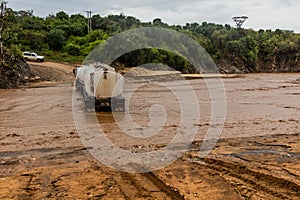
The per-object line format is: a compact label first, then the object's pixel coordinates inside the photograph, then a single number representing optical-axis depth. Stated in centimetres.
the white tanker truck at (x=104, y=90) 1336
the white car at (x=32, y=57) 3794
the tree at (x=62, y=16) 5947
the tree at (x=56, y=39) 4622
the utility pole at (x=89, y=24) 4923
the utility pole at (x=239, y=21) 6452
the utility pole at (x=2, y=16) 2509
